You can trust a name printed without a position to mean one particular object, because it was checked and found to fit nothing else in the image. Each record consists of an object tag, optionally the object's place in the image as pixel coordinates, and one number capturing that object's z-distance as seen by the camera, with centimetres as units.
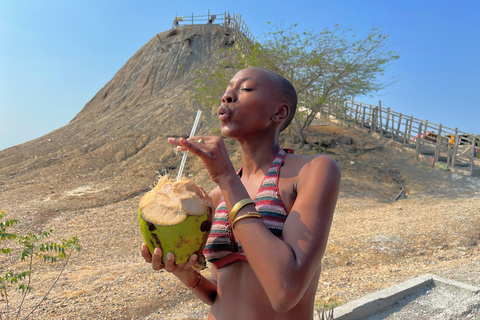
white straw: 149
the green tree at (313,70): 1314
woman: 108
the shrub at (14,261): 338
